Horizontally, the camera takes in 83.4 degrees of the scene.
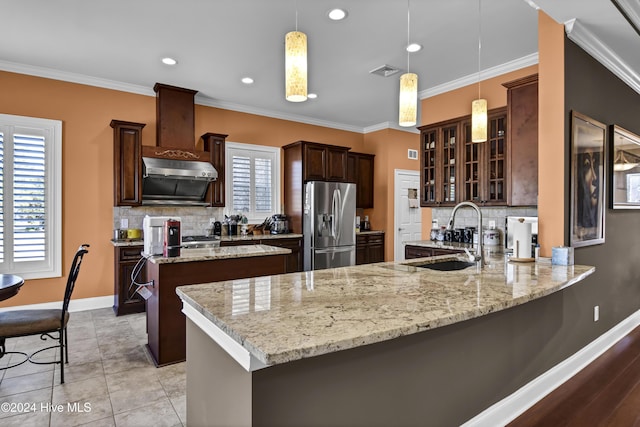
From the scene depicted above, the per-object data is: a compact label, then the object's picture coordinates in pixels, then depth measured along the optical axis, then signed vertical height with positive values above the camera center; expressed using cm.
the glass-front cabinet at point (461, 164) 386 +59
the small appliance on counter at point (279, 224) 579 -17
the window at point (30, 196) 409 +21
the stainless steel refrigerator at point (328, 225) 556 -18
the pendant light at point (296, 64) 189 +79
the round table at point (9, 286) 229 -47
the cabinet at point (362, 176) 677 +73
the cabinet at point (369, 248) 645 -63
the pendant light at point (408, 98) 224 +73
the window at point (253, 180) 569 +55
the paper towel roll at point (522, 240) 263 -19
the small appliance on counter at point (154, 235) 304 -18
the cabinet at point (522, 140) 333 +70
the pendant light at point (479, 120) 290 +76
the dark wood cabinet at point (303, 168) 579 +76
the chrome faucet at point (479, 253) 233 -27
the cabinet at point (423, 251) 388 -42
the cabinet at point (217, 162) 514 +74
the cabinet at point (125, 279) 427 -78
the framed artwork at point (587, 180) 279 +28
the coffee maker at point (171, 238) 296 -20
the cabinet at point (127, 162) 448 +65
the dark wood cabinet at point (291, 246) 531 -49
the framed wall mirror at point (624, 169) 343 +45
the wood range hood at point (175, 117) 484 +133
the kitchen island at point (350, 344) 116 -53
